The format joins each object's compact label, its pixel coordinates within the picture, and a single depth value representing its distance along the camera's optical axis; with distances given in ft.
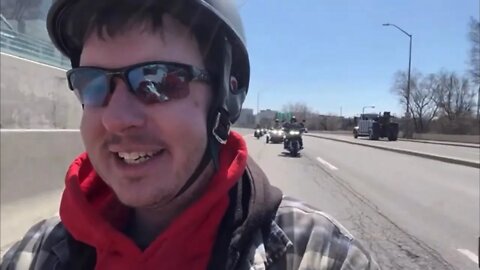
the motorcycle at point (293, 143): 83.82
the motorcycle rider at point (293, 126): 80.94
